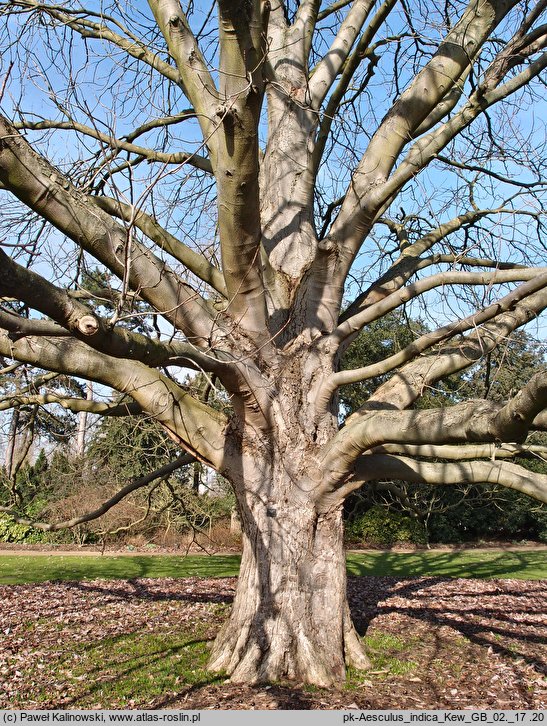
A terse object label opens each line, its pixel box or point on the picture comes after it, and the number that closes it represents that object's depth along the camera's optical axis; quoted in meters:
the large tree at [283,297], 3.52
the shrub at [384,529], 17.58
